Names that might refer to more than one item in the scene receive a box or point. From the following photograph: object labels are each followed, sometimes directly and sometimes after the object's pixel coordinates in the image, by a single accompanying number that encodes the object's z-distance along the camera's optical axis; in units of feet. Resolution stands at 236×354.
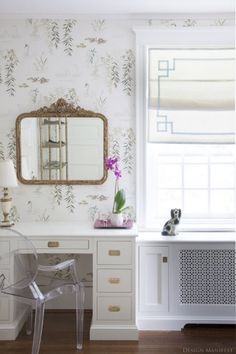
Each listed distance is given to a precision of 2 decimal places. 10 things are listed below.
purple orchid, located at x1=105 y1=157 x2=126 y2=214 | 10.78
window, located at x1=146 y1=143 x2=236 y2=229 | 11.89
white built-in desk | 9.89
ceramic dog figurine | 10.98
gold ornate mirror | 11.39
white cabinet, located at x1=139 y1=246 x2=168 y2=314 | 10.54
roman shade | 11.43
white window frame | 11.36
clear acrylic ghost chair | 8.63
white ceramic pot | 10.61
